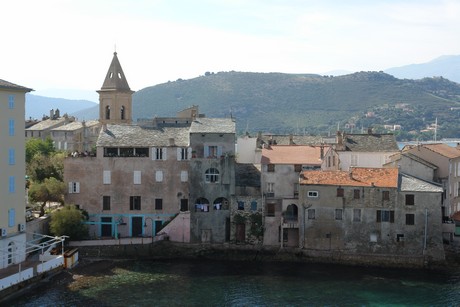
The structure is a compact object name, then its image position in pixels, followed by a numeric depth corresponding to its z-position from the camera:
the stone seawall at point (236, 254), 58.47
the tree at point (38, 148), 82.38
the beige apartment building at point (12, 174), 51.56
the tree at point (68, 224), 59.44
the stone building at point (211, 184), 62.88
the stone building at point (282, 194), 61.72
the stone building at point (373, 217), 58.22
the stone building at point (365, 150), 74.12
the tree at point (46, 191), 62.47
